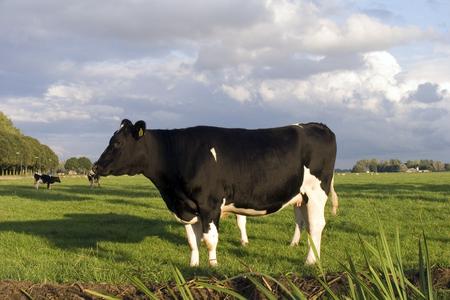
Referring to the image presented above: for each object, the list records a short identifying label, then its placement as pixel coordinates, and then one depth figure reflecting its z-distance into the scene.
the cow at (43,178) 43.69
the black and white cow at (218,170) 8.66
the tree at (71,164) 174.75
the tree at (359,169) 163.38
